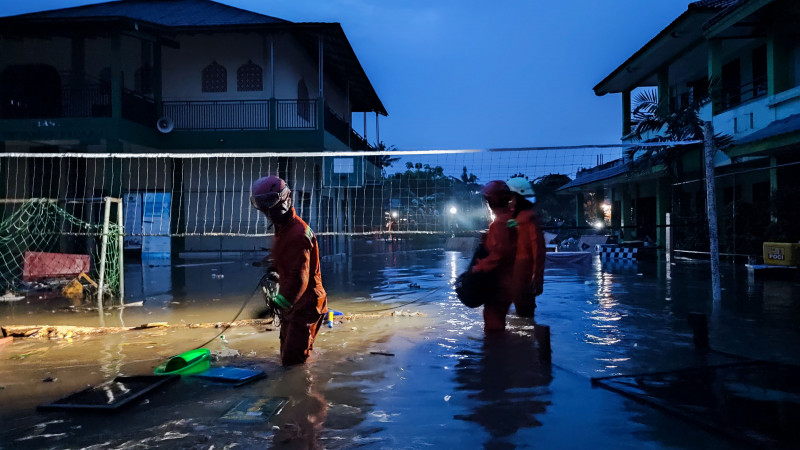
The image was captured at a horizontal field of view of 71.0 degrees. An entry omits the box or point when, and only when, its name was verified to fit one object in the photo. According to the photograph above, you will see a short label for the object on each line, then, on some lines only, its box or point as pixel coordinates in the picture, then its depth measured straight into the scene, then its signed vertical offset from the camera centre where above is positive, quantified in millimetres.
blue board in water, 4844 -1231
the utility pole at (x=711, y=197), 8250 +552
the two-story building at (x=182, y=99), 18719 +4768
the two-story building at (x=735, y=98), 14016 +3925
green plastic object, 5098 -1196
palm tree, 16734 +3349
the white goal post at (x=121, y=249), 9297 -238
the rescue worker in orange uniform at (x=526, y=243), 6395 -95
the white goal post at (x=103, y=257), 8922 -350
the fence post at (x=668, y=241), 14586 -172
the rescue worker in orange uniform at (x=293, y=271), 5230 -339
